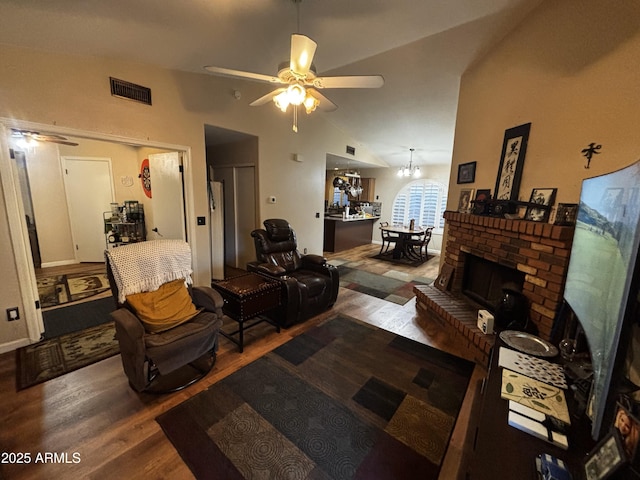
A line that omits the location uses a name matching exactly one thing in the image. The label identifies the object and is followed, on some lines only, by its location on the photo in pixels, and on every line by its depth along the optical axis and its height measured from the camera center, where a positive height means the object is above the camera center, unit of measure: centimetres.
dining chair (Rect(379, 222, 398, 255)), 619 -96
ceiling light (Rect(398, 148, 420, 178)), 664 +77
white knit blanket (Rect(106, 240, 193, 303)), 194 -60
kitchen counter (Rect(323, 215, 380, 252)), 646 -92
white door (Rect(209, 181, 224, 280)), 407 -60
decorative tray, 136 -78
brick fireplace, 190 -50
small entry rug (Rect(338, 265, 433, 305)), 385 -144
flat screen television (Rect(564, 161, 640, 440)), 69 -23
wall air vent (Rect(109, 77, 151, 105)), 250 +100
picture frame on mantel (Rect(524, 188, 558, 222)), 206 +2
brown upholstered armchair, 174 -96
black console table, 77 -80
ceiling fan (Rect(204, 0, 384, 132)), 179 +89
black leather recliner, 273 -94
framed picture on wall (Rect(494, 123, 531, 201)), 234 +40
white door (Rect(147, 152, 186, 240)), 326 -4
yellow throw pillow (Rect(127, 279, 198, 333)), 193 -92
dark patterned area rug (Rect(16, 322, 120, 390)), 201 -146
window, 702 -10
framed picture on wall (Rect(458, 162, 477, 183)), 302 +36
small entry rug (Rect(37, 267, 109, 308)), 333 -144
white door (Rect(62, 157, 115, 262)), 478 -22
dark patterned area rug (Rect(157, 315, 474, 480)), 141 -145
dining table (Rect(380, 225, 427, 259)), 591 -90
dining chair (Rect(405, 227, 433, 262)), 595 -104
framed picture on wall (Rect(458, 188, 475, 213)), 303 +3
